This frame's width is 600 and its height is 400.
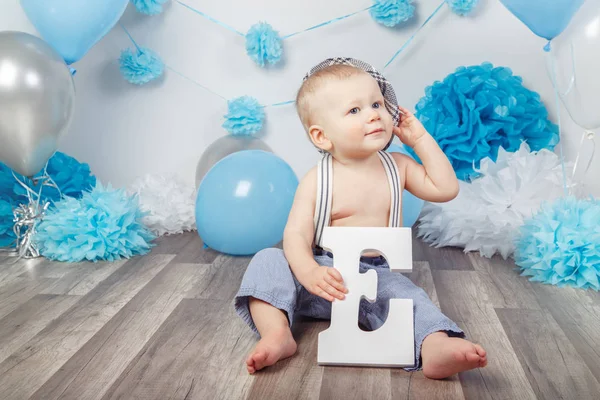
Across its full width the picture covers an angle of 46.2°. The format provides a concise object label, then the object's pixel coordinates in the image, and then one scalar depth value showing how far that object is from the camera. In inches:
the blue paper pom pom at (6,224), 88.3
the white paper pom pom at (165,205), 98.1
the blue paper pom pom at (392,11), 99.5
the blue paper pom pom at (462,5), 99.0
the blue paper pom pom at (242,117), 103.7
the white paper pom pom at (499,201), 83.6
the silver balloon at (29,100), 75.4
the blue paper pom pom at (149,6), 103.3
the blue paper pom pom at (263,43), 102.2
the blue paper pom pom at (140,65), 105.0
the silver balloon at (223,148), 101.2
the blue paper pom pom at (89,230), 83.7
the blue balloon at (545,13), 72.2
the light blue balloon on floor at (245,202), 81.4
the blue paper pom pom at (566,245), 71.4
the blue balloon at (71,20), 82.3
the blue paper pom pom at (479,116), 92.2
